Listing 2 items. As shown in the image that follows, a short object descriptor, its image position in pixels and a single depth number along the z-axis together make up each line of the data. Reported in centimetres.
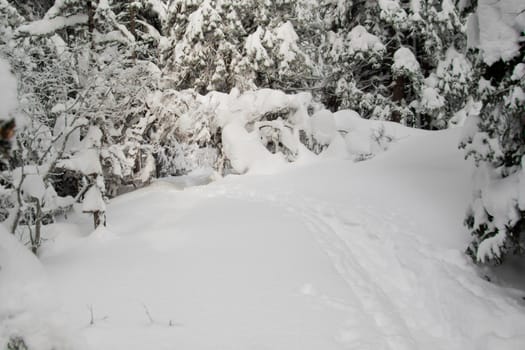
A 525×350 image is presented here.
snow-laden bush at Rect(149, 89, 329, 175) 1054
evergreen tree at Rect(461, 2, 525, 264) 421
